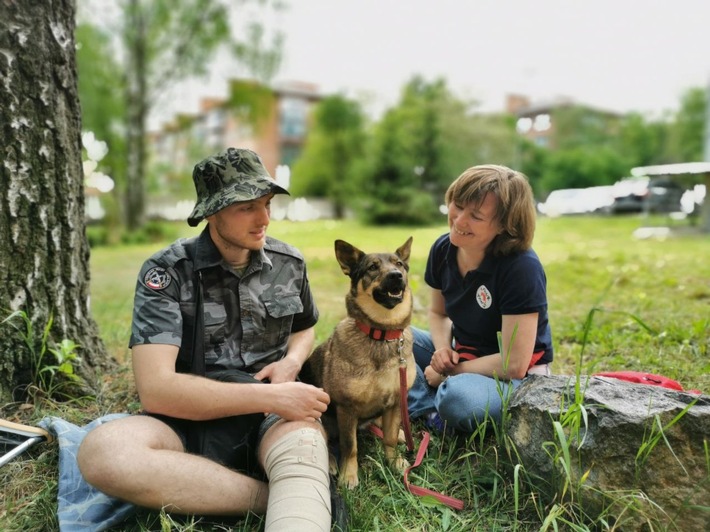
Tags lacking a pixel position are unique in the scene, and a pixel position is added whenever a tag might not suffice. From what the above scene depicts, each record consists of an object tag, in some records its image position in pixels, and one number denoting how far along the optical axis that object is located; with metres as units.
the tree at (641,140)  38.12
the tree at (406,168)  21.78
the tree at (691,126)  29.45
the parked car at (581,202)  26.33
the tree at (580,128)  49.00
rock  2.07
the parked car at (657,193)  17.20
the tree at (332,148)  35.53
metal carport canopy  11.58
